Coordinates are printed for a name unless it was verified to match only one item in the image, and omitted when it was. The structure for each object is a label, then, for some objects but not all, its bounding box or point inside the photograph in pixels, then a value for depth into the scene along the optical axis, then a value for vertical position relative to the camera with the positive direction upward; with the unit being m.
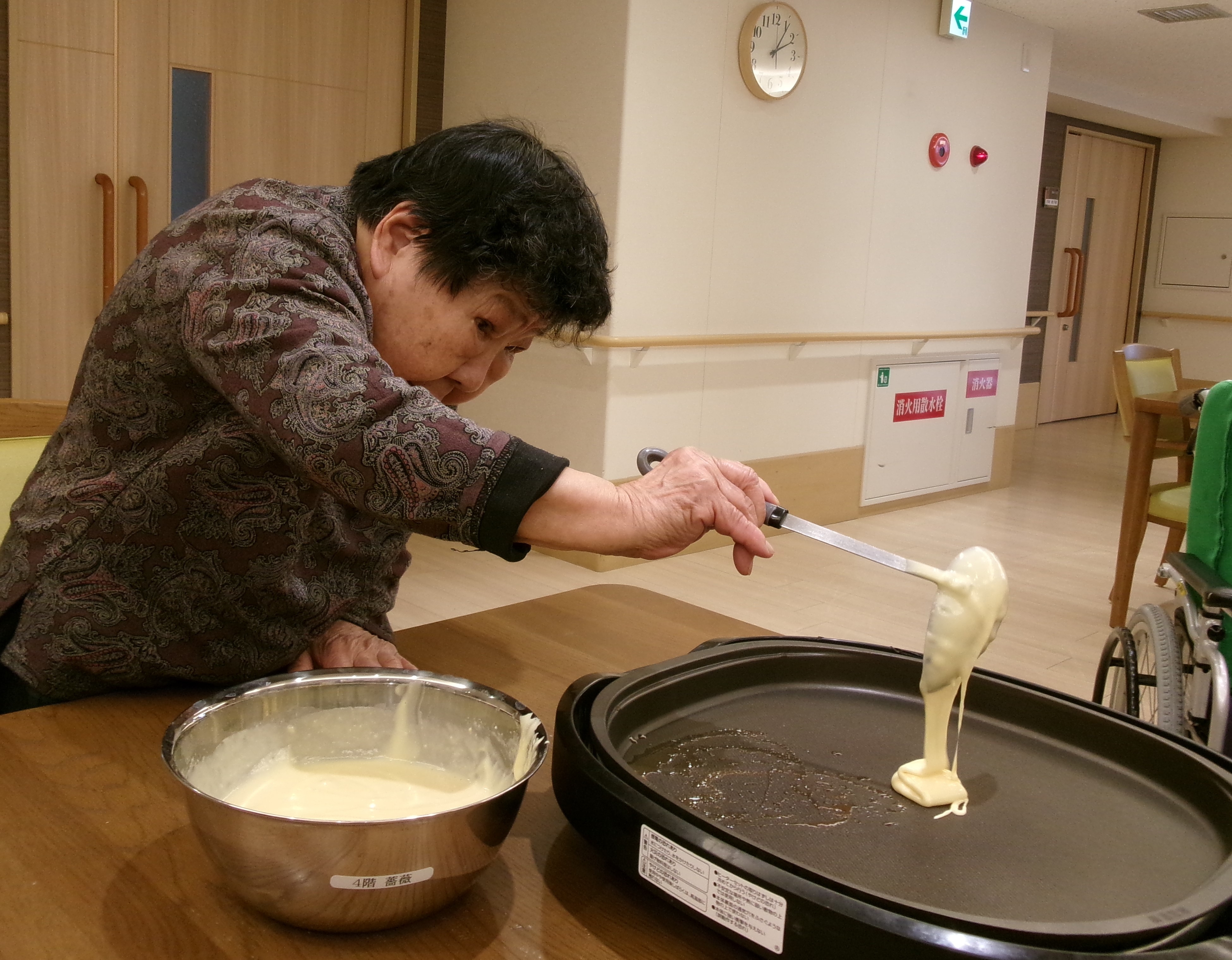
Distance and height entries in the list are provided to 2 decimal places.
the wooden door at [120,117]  3.53 +0.52
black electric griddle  0.67 -0.39
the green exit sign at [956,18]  5.20 +1.40
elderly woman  0.94 -0.14
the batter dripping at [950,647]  0.93 -0.30
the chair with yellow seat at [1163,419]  3.79 -0.30
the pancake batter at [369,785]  0.87 -0.40
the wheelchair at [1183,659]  1.79 -0.58
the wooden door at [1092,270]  8.65 +0.46
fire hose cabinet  5.46 -0.56
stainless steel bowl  0.68 -0.36
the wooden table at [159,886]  0.72 -0.43
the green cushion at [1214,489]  2.00 -0.28
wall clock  4.37 +1.02
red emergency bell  5.39 +0.81
